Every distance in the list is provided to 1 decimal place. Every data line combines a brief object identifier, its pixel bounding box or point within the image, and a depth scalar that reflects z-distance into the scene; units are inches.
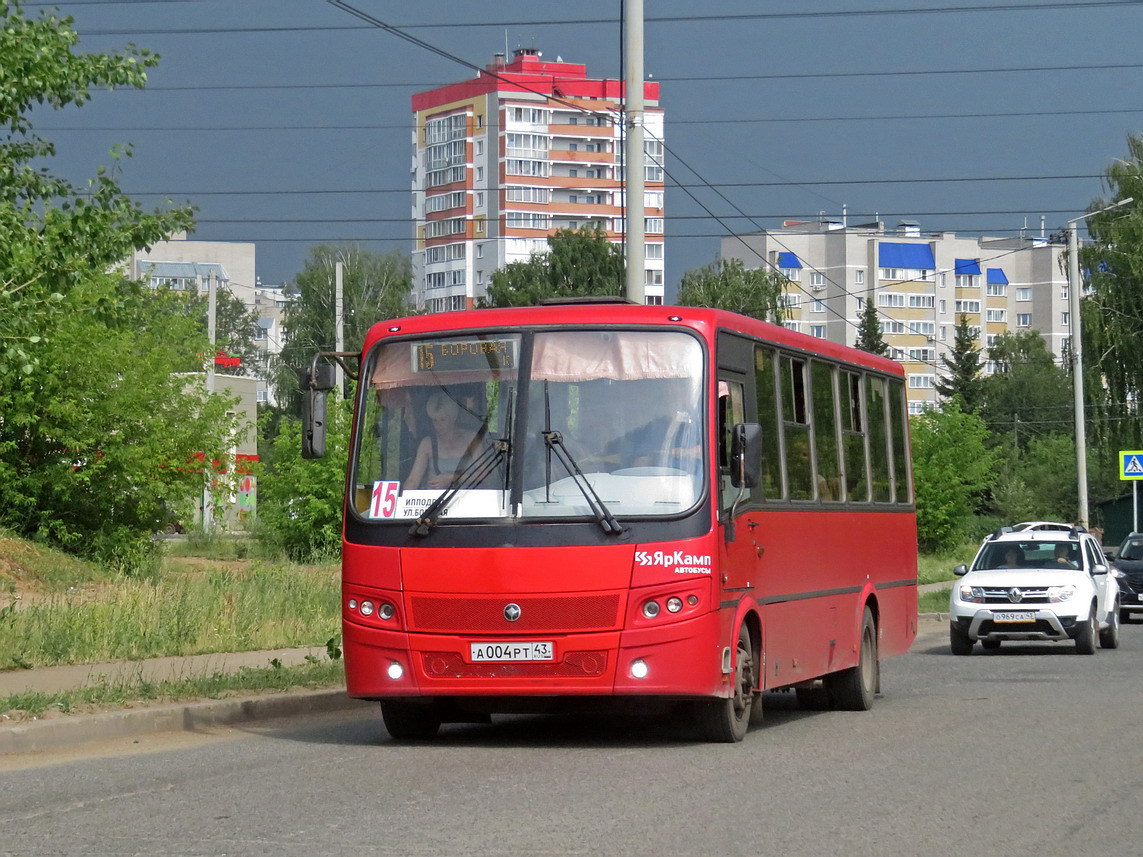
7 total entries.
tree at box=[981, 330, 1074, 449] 4707.2
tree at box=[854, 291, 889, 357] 4210.4
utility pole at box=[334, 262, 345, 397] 2069.4
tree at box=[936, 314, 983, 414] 4175.7
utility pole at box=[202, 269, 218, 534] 1153.4
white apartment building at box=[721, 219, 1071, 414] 6131.9
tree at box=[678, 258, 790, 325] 3422.7
